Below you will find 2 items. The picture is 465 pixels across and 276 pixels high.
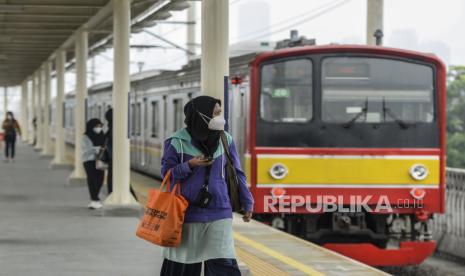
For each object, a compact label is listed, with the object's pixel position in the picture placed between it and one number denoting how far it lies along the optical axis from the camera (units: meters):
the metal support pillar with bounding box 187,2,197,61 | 35.62
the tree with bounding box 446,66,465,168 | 61.67
